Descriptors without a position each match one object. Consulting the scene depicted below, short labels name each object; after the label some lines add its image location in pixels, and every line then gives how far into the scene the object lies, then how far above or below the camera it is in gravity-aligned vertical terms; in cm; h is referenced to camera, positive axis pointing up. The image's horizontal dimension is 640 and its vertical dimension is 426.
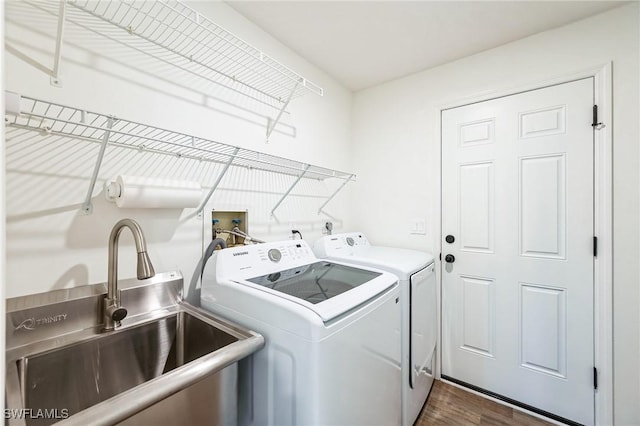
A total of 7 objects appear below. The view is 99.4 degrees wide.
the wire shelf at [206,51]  120 +87
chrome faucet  101 -29
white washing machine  93 -49
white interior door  174 -26
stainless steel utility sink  72 -53
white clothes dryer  154 -56
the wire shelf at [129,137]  97 +32
